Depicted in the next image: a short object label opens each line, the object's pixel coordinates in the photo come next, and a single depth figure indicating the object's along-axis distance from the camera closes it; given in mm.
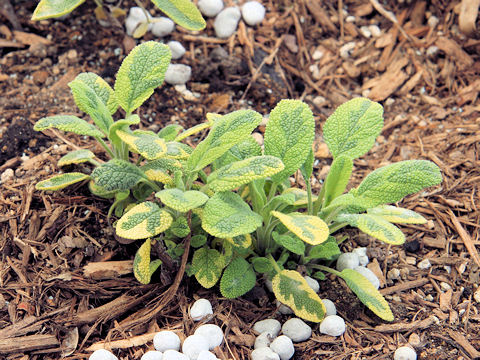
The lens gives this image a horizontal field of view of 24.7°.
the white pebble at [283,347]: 698
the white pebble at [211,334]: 699
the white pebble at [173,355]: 676
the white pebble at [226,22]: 894
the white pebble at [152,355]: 680
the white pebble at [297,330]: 711
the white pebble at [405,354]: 696
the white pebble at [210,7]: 891
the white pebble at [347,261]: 754
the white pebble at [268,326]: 717
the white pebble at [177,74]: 863
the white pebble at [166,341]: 693
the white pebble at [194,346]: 686
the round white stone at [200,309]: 715
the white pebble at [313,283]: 740
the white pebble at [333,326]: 711
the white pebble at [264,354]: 691
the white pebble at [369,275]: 744
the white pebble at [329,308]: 726
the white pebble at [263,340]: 707
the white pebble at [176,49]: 872
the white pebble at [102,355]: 682
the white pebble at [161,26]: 879
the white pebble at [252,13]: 902
